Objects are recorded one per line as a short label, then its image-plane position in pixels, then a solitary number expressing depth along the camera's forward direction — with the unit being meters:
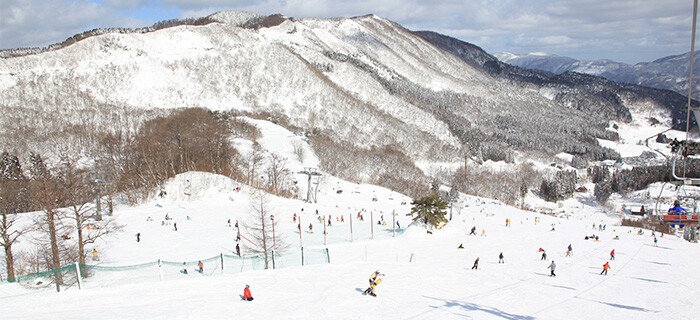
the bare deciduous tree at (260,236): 31.07
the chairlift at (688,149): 11.05
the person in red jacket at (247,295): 20.23
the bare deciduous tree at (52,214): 25.88
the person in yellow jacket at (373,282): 21.98
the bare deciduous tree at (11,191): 26.34
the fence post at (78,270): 21.03
